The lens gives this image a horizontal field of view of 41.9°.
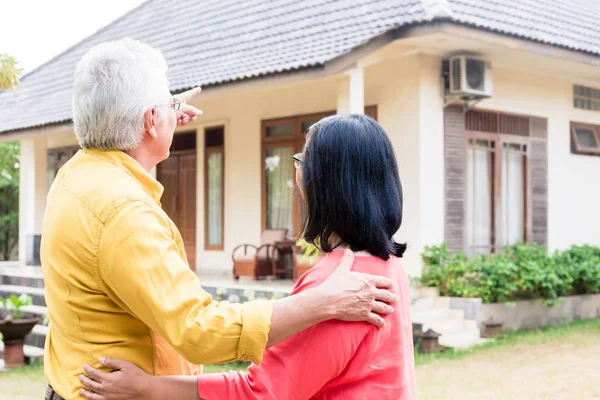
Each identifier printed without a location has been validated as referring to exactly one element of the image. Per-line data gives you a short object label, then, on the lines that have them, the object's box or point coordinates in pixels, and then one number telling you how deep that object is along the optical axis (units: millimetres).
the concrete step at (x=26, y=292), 10398
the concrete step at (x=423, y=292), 8703
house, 8617
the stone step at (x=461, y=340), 7895
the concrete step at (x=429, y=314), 8172
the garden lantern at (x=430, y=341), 7562
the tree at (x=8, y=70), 5645
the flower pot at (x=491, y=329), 8258
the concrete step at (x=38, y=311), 9430
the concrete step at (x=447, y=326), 8062
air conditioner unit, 8922
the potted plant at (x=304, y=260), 8375
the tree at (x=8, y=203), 19109
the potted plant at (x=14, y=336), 7895
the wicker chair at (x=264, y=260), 10141
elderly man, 1590
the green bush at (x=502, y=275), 8578
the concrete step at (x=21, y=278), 11250
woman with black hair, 1646
